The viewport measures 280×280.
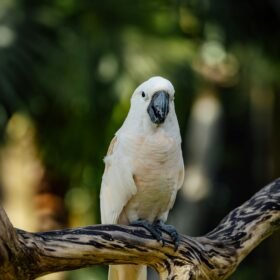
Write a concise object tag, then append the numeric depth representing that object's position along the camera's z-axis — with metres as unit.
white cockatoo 9.03
